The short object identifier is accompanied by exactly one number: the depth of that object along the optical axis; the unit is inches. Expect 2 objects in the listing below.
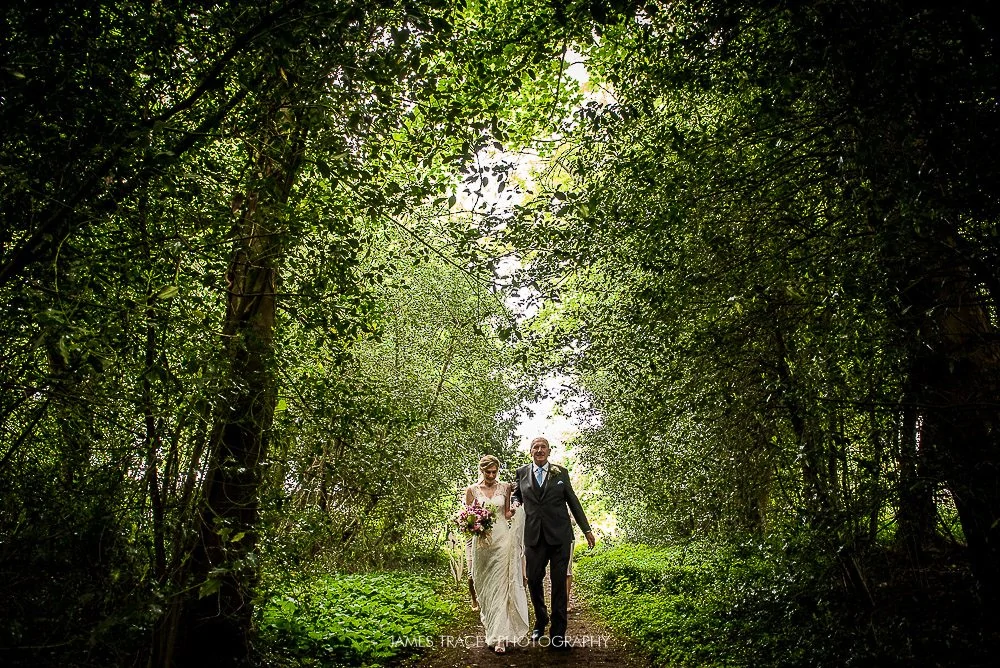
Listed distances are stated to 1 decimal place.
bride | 334.6
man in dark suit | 309.7
